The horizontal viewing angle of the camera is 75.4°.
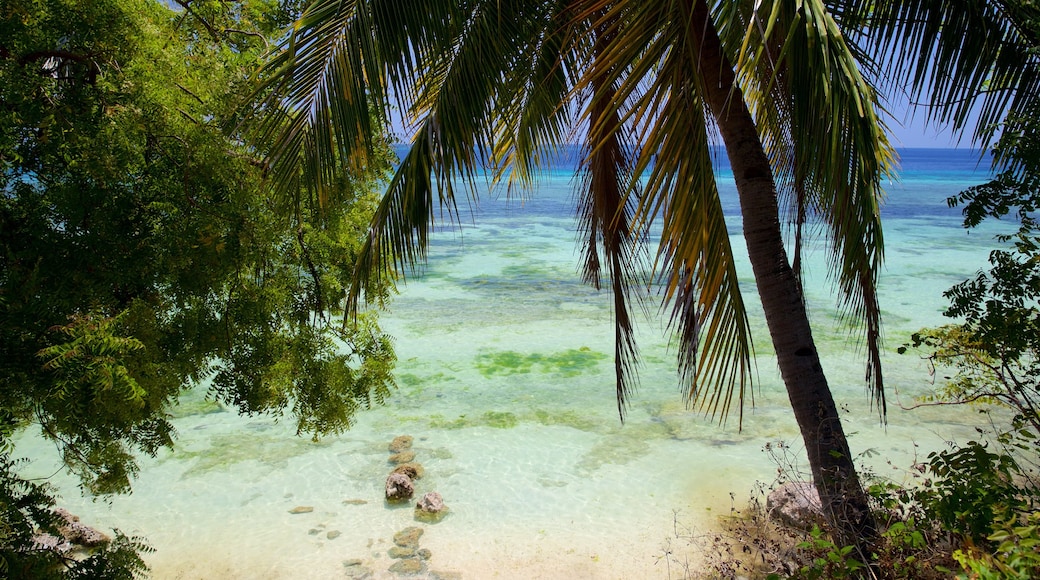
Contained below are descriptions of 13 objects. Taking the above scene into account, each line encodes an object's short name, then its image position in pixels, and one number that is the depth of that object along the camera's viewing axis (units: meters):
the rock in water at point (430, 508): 7.05
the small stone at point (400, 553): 6.32
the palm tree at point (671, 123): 2.90
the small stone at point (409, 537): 6.54
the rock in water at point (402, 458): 8.37
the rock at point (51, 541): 6.06
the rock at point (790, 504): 6.12
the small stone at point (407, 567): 6.11
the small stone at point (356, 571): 6.03
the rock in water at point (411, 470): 7.84
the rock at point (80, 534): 6.35
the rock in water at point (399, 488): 7.34
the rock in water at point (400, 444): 8.66
